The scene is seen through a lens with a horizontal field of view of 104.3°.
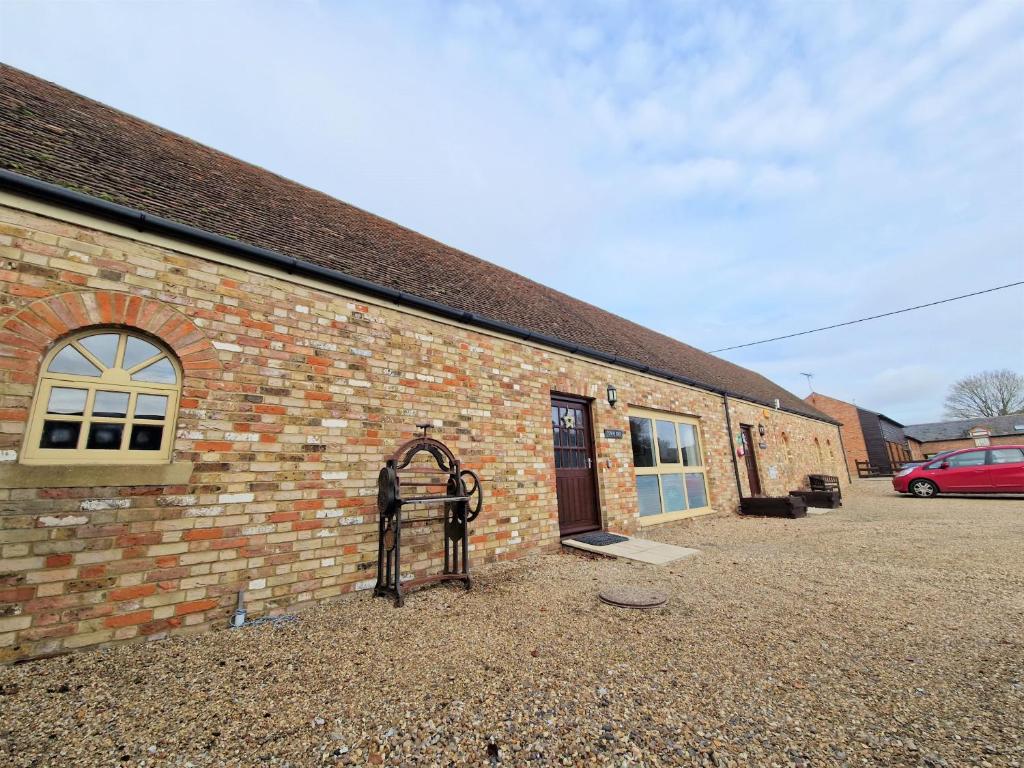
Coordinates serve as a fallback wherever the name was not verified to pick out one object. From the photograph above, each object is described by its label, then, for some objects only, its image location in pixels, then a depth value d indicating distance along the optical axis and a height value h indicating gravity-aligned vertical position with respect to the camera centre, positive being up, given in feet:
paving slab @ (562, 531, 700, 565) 17.39 -3.79
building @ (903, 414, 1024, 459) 114.42 +6.09
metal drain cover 11.89 -3.95
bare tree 127.75 +18.85
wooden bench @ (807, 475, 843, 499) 40.47 -2.40
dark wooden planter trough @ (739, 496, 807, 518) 30.17 -3.43
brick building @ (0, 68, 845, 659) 9.55 +3.02
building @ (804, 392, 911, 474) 93.71 +5.63
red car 34.04 -1.81
